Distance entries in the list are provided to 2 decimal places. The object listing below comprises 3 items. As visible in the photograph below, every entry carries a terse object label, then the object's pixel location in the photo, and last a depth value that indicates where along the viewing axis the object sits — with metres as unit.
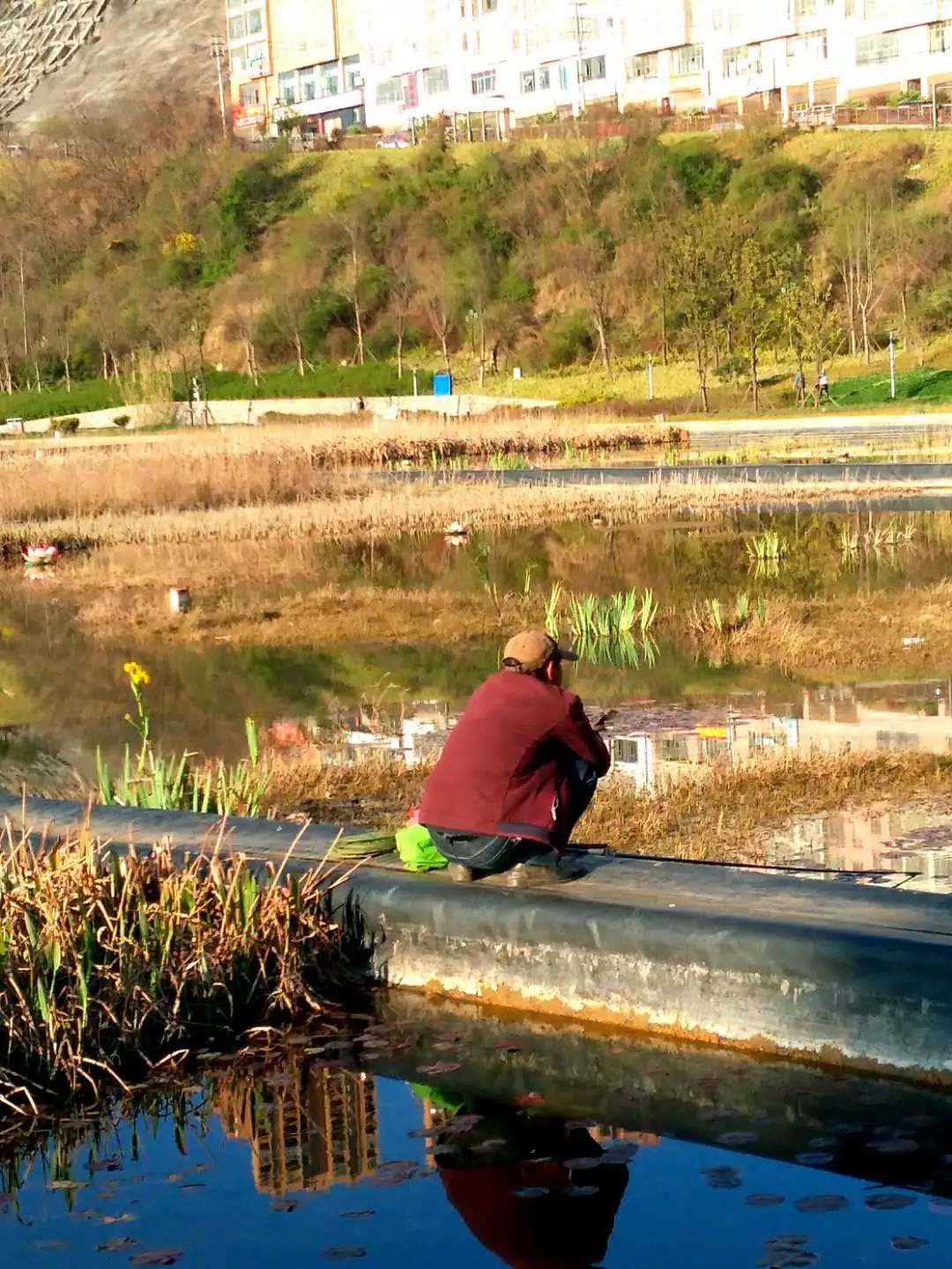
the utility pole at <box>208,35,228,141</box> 130.18
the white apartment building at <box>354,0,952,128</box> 79.25
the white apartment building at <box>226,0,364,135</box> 112.25
